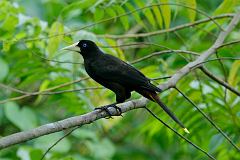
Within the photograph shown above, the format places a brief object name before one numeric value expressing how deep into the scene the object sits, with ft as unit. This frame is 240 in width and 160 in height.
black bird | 26.20
